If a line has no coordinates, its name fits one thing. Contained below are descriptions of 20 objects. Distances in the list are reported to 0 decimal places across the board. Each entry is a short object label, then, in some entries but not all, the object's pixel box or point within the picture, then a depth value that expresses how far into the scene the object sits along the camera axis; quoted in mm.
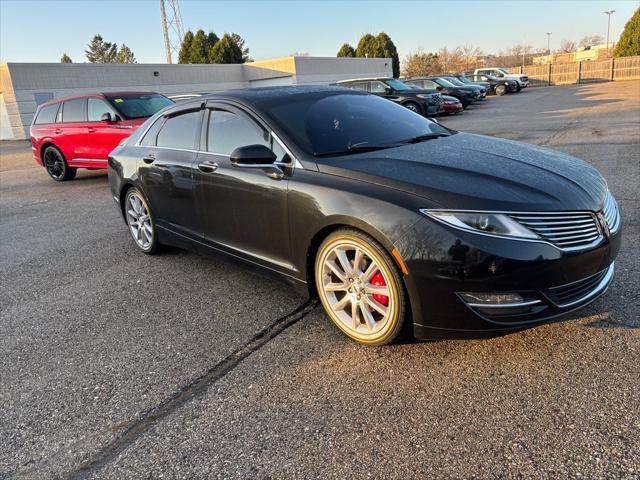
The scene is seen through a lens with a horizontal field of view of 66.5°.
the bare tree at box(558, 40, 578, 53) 97150
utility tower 52500
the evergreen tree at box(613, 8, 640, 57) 39969
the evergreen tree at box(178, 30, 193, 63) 51375
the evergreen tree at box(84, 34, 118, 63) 92875
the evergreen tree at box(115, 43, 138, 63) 95438
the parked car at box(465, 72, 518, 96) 34438
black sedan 2645
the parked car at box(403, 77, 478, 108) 23781
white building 26359
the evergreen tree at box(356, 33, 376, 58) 51875
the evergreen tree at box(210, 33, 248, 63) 47594
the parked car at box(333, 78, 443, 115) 18703
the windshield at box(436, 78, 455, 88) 24469
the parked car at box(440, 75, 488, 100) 25038
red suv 9797
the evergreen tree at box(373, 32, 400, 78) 51594
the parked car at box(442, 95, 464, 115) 20672
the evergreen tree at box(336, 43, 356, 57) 51781
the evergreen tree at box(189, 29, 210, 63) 49906
